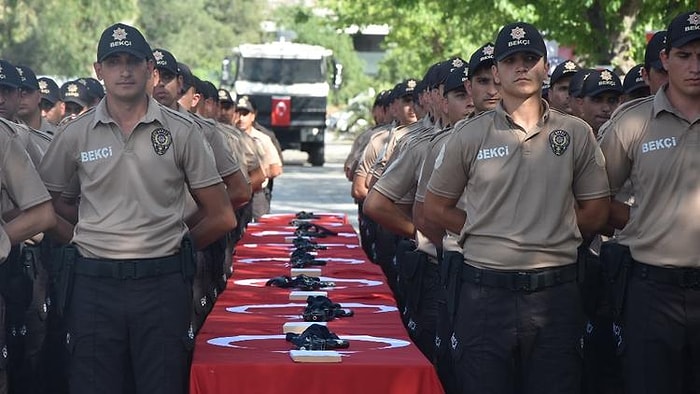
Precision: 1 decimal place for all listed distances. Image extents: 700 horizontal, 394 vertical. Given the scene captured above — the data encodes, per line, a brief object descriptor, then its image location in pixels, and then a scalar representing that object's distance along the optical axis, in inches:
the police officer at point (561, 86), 447.5
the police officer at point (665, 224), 284.8
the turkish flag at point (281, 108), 1680.6
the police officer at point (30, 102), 424.8
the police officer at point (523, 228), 280.1
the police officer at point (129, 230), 292.2
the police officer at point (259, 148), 743.7
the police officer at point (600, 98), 401.1
